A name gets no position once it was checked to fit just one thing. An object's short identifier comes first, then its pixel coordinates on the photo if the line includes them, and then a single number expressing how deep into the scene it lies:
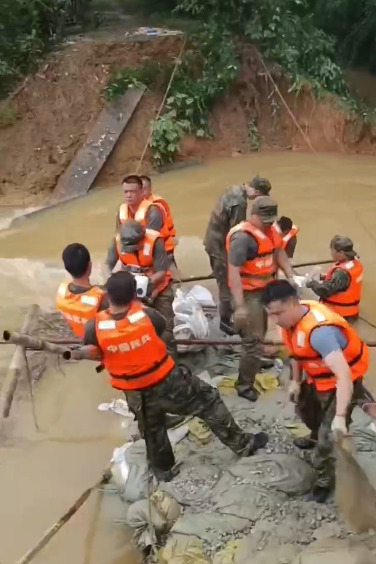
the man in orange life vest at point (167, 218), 6.55
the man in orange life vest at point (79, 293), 4.97
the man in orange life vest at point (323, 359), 4.12
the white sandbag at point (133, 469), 5.09
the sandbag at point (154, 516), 4.68
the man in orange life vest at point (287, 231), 7.31
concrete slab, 11.62
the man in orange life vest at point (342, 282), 6.39
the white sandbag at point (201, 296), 7.34
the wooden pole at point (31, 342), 4.07
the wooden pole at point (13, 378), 4.61
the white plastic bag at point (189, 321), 6.63
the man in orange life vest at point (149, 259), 5.80
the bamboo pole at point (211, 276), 7.72
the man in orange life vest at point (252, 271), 5.64
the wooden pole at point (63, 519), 4.41
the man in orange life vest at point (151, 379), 4.46
